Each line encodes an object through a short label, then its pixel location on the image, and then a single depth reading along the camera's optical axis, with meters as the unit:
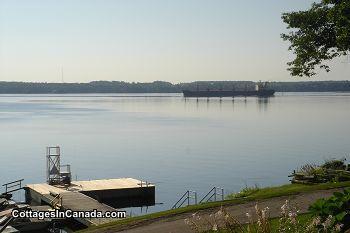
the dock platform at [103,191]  39.75
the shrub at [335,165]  33.45
